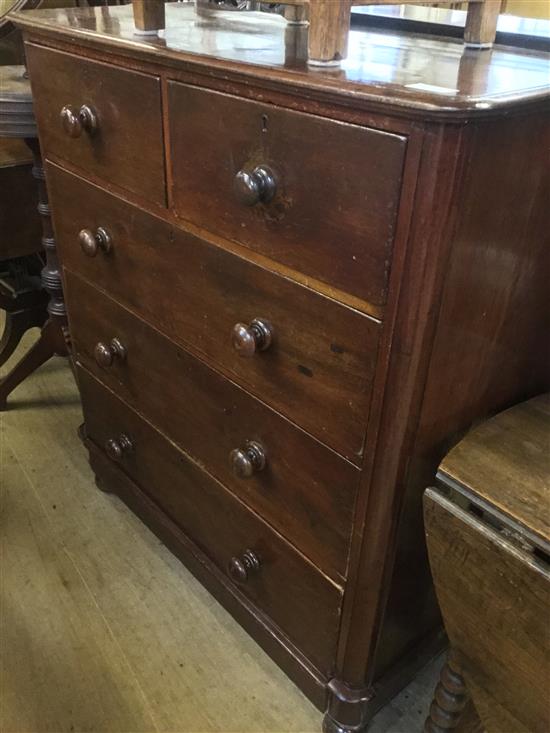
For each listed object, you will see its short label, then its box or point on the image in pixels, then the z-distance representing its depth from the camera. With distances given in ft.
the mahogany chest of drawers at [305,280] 2.12
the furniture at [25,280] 4.14
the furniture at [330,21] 2.22
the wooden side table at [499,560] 2.24
